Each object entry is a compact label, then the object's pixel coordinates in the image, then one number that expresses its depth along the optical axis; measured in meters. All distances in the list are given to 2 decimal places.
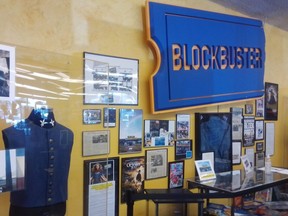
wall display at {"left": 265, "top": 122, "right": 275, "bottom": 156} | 3.52
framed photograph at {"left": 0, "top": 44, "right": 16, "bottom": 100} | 1.46
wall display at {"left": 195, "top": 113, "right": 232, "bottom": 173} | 2.73
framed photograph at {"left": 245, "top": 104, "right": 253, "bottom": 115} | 3.22
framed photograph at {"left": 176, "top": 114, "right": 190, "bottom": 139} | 2.57
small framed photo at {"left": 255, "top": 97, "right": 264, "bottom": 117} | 3.36
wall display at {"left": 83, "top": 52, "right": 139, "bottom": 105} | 1.99
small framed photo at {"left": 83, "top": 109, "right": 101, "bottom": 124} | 1.99
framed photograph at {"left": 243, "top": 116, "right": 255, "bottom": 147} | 3.22
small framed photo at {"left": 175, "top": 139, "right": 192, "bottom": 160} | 2.57
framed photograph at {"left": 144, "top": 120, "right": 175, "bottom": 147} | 2.37
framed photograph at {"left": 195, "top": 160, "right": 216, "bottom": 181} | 2.54
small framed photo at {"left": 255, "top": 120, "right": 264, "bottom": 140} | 3.37
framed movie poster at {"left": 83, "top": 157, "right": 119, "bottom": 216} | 1.98
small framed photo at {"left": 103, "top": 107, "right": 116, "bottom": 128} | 2.09
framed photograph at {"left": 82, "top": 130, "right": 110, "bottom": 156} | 1.99
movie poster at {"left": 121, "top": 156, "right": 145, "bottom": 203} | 2.22
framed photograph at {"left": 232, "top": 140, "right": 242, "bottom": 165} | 3.09
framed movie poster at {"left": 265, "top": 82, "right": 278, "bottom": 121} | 3.52
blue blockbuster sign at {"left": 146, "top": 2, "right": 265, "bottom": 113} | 2.35
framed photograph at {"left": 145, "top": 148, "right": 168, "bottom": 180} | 2.37
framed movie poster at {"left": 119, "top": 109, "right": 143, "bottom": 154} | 2.21
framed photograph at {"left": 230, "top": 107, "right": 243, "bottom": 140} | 3.09
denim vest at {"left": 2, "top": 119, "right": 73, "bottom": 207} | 1.49
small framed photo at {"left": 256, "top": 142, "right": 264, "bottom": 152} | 3.39
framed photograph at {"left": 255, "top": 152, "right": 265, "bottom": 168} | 3.38
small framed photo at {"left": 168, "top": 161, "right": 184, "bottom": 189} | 2.53
